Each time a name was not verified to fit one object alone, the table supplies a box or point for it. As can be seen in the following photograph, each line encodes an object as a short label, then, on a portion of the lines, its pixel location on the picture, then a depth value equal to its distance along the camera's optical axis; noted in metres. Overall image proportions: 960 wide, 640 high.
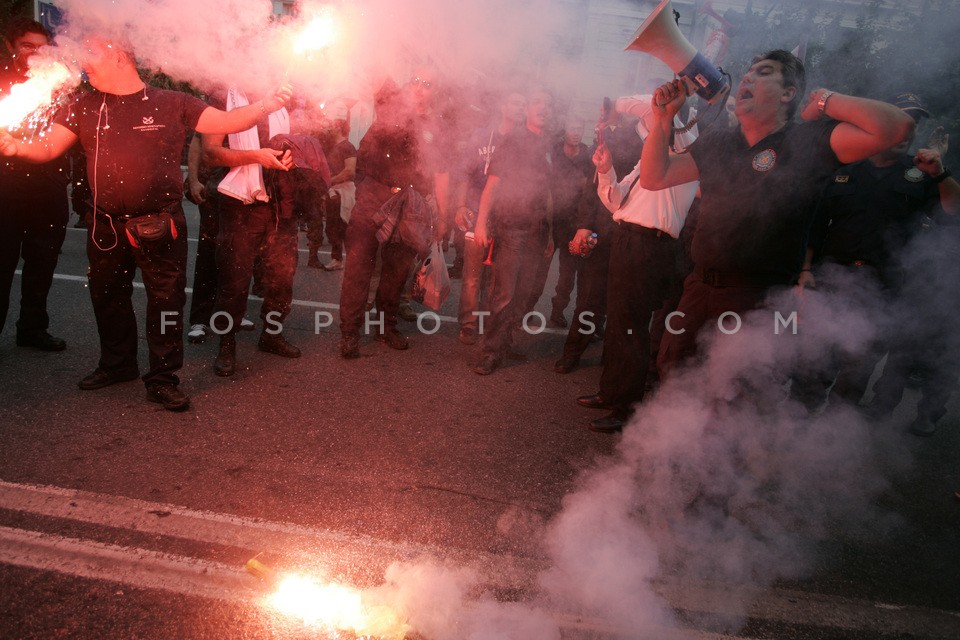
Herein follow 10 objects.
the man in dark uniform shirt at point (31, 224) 3.69
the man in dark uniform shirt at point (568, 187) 4.97
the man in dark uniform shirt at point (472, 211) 4.93
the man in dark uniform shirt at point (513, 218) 4.40
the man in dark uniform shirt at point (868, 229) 3.71
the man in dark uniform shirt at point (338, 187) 6.45
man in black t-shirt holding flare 3.15
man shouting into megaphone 2.52
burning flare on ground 1.98
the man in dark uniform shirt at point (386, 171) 4.39
